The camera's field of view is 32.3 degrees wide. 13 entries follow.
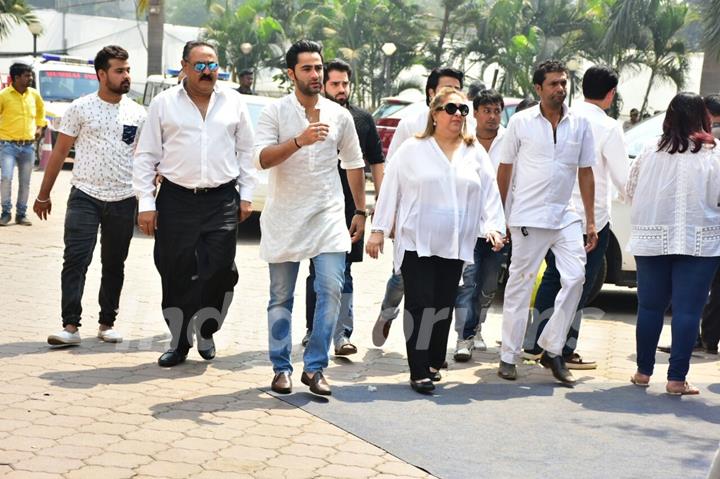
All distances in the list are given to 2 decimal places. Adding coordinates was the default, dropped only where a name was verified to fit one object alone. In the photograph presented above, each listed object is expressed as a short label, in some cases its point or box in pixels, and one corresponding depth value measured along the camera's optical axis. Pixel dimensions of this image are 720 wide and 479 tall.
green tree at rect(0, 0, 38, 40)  45.07
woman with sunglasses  7.23
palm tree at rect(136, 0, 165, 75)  30.39
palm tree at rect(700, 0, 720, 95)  22.20
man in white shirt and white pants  7.68
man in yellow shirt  15.09
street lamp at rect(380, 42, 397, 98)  42.59
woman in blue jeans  7.50
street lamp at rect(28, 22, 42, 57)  39.72
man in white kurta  6.98
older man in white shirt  7.48
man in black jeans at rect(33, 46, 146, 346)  8.23
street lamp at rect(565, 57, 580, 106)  38.12
